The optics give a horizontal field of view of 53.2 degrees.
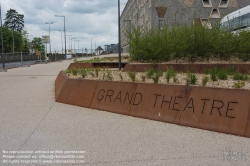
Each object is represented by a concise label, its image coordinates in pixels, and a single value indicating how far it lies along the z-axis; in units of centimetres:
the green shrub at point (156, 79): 696
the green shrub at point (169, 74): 709
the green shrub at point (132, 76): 767
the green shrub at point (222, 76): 729
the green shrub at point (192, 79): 649
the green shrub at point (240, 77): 705
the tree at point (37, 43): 9812
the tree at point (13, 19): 10606
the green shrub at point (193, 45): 1131
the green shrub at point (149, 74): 815
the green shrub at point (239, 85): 580
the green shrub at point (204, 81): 621
